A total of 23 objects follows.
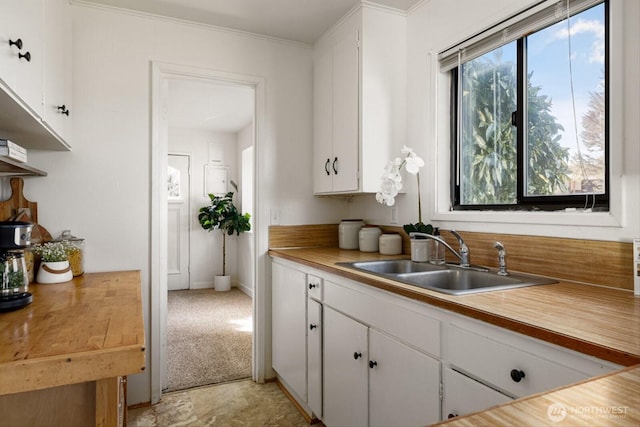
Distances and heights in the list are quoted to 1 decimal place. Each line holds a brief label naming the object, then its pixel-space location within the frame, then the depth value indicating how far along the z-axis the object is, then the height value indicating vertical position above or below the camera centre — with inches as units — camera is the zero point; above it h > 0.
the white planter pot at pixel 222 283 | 229.1 -41.6
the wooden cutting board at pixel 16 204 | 80.0 +1.8
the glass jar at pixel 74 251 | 86.5 -8.5
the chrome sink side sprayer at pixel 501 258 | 67.2 -8.0
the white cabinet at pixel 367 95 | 93.7 +28.5
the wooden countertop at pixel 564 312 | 33.7 -11.0
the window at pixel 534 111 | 62.6 +18.6
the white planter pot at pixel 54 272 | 77.2 -11.9
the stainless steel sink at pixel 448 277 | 60.3 -11.5
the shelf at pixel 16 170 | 60.1 +8.1
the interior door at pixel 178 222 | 230.3 -5.8
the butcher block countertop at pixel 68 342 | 36.7 -13.8
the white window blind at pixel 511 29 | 64.1 +33.3
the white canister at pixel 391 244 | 96.7 -8.0
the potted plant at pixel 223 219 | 222.7 -4.0
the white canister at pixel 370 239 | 103.1 -7.1
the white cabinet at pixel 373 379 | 53.7 -26.5
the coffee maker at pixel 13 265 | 54.1 -7.4
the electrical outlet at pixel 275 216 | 113.0 -1.3
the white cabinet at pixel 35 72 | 44.7 +19.5
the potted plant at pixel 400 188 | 83.8 +5.0
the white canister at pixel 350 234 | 110.3 -6.4
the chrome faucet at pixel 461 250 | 75.3 -7.5
